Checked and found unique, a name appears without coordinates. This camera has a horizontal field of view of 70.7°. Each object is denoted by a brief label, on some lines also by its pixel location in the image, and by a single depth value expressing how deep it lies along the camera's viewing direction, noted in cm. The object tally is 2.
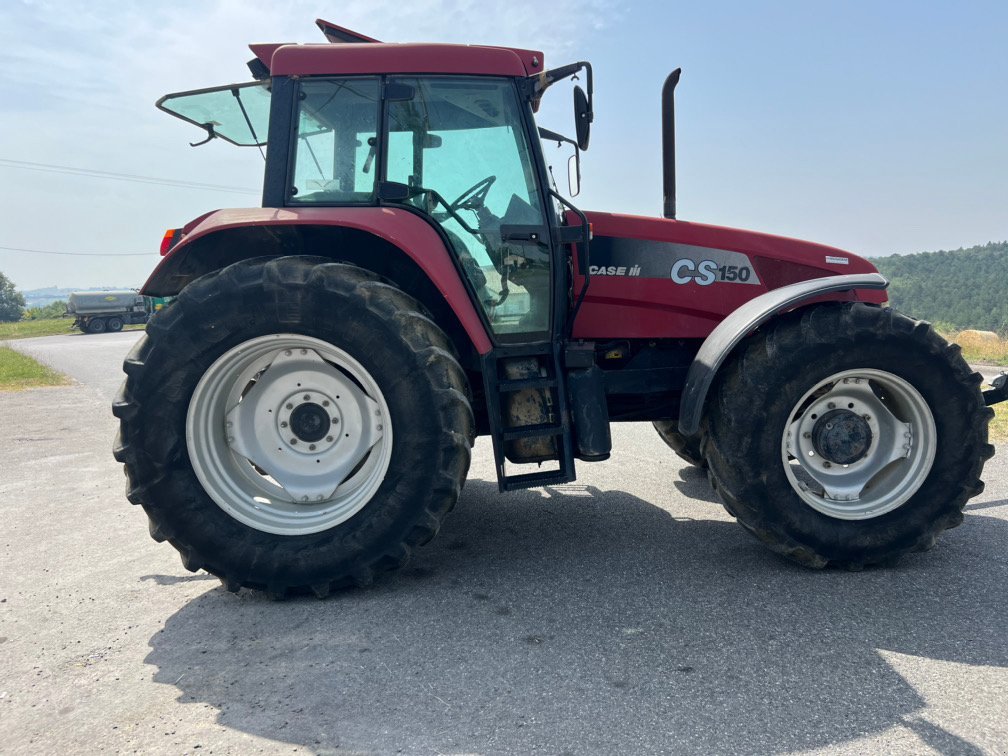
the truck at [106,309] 3844
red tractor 311
